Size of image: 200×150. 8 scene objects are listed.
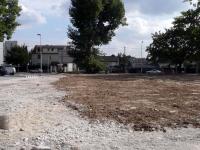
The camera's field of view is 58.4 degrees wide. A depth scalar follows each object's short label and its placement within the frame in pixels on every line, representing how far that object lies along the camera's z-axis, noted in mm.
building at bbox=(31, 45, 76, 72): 60556
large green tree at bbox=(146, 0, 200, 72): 29331
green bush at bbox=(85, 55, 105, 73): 31160
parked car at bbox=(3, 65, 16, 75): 29615
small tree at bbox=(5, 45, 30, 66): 51088
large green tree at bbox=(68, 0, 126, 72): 30795
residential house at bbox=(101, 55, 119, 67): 59696
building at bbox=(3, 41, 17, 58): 59523
